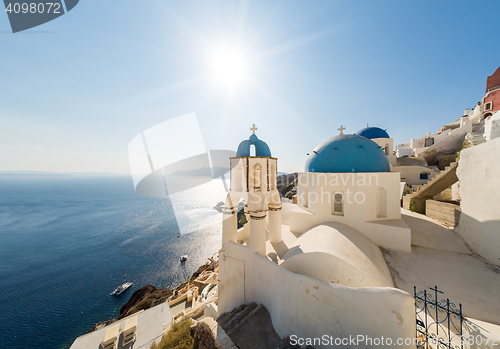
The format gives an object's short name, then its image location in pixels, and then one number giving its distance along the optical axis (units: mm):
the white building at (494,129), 9994
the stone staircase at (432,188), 10142
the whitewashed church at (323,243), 4355
